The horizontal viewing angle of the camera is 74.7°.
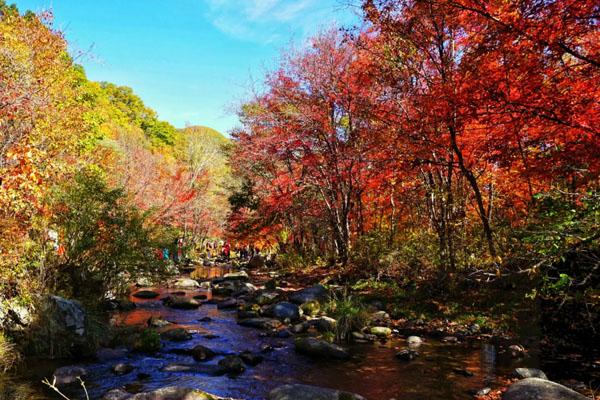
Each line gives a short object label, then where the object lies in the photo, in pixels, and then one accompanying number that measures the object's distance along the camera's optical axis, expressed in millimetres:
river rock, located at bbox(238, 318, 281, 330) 11281
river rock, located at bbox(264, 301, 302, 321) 12016
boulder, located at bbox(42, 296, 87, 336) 7941
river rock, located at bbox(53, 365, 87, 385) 6778
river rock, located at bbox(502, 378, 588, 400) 5445
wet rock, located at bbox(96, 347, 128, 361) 8180
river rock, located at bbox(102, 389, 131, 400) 6033
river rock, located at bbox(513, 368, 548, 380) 6797
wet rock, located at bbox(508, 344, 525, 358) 8120
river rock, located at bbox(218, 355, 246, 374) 7657
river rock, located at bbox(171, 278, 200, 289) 19094
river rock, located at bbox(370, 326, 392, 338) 9988
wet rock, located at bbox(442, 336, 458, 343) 9393
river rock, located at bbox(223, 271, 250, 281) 21348
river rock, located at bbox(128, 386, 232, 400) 5445
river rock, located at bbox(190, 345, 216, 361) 8434
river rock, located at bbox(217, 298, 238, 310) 14332
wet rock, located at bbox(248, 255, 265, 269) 29334
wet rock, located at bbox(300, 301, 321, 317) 12391
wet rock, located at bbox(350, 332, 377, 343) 9695
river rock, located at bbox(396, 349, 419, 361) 8262
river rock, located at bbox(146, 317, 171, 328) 11062
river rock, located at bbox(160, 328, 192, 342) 9844
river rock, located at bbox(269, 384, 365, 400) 5758
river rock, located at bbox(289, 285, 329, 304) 13633
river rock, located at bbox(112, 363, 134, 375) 7375
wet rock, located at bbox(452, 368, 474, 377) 7256
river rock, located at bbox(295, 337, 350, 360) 8414
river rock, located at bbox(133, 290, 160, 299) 15766
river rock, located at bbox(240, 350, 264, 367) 8188
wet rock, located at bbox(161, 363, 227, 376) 7589
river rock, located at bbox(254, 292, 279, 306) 14392
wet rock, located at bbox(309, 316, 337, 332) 10203
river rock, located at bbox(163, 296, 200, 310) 14203
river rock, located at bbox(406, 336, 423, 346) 9269
